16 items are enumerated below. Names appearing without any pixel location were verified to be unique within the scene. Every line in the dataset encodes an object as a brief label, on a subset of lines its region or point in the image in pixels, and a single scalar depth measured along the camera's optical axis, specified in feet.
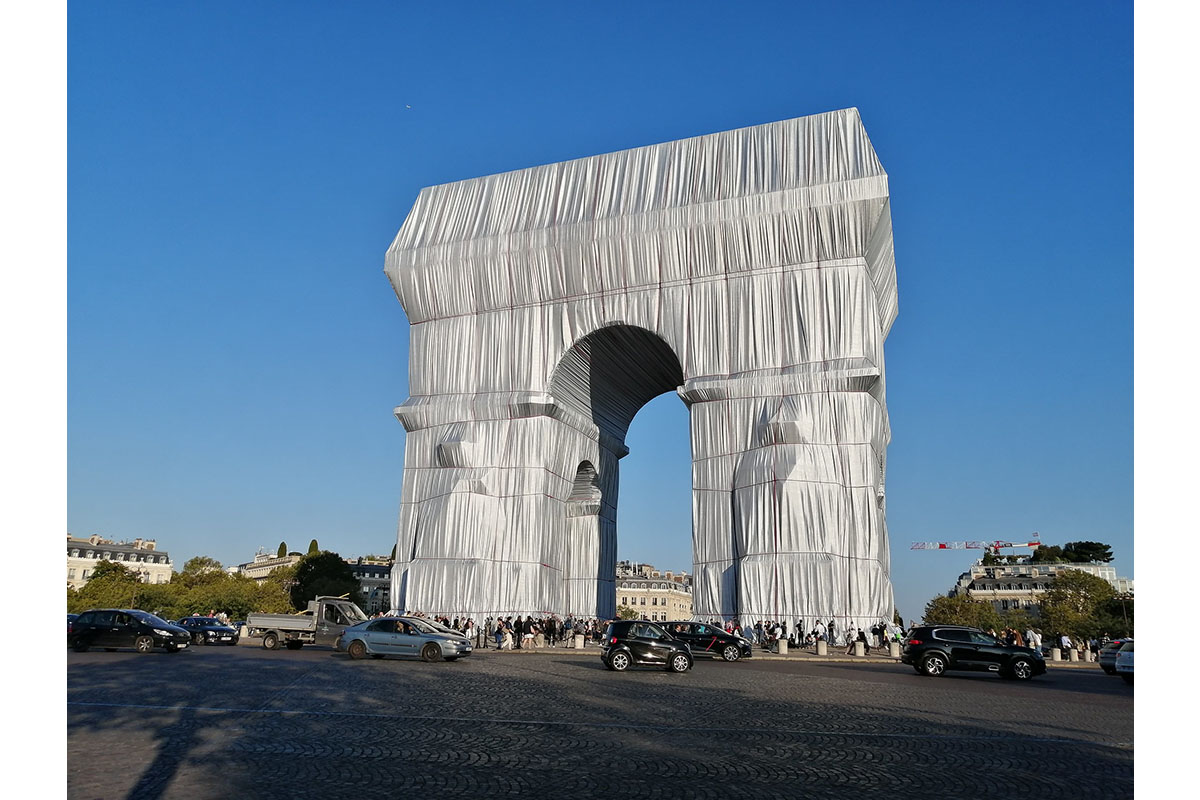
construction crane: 464.61
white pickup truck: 93.30
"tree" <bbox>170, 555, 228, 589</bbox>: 326.30
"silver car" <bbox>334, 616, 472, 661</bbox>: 72.54
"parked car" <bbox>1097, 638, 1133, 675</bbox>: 78.12
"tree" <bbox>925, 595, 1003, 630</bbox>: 270.05
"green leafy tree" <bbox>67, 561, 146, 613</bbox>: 256.52
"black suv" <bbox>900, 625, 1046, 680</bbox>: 67.36
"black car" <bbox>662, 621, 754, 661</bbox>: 82.84
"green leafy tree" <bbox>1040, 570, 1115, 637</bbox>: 220.84
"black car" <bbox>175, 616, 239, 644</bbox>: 102.06
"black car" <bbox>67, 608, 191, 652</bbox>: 79.92
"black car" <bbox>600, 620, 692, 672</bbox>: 67.31
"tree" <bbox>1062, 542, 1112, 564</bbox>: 357.61
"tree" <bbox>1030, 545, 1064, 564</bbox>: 370.32
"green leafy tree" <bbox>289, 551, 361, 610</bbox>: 253.65
